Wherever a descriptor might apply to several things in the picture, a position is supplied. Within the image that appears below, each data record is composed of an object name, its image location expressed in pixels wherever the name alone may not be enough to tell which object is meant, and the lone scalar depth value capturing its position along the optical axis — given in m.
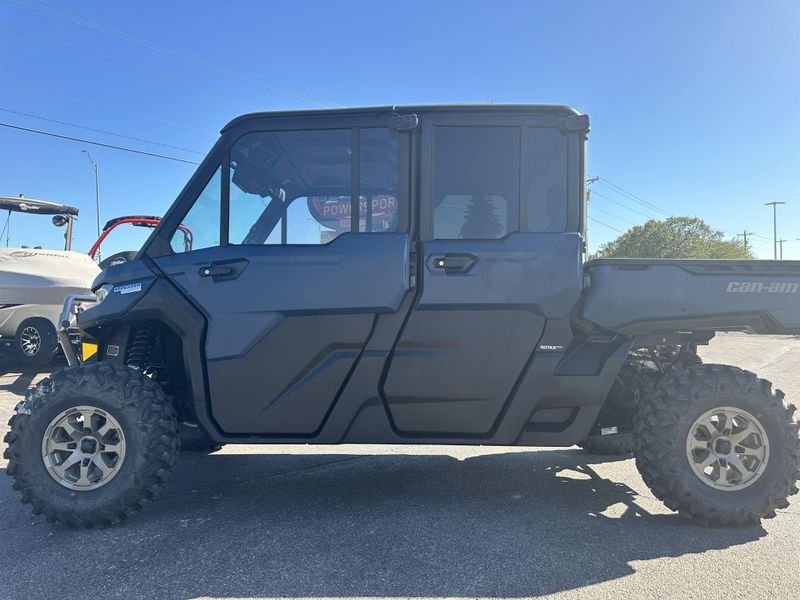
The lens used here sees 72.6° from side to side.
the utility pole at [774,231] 67.68
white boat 9.28
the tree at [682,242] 48.16
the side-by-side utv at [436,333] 3.19
